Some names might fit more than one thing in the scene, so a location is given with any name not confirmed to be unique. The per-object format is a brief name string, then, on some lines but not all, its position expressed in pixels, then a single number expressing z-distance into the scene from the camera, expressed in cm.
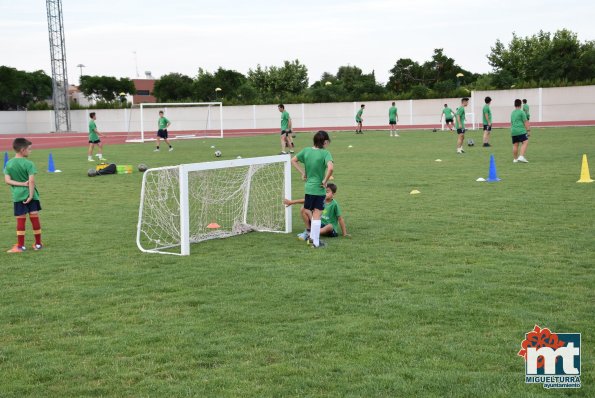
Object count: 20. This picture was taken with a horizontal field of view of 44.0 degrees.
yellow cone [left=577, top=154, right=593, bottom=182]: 1530
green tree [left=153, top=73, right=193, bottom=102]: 8544
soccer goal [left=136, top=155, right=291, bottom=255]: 1047
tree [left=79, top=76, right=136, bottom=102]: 9850
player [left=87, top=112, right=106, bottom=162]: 2606
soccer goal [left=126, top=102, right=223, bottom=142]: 5853
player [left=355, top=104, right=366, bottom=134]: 4284
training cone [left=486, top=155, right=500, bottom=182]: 1603
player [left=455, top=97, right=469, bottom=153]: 2466
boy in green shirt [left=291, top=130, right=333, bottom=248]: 956
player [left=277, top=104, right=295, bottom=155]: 2698
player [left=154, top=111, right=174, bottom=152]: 3091
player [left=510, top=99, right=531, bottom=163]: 1936
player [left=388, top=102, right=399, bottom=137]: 3872
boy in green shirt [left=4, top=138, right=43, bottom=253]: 969
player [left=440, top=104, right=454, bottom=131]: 3598
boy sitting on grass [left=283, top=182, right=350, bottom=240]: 1023
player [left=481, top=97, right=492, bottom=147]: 2606
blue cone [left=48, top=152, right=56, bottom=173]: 2209
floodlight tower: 5891
